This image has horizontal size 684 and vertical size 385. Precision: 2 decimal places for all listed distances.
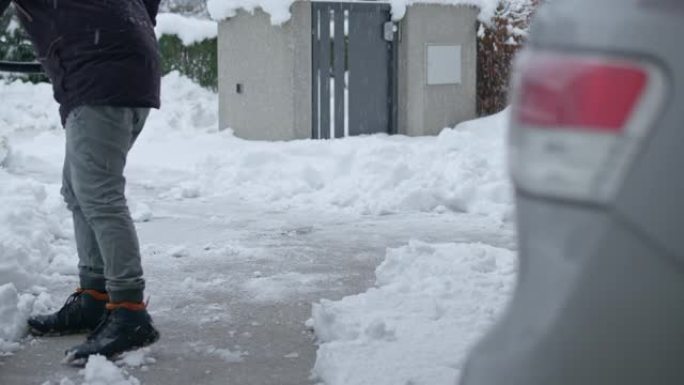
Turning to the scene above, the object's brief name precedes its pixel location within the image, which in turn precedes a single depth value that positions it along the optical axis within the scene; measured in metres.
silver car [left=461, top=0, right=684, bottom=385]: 1.80
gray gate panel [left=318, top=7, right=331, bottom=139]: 12.30
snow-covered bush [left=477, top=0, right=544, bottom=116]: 13.66
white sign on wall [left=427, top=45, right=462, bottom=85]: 12.91
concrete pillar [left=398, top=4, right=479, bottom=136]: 12.76
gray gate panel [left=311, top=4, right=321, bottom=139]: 12.26
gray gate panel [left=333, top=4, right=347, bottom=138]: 12.35
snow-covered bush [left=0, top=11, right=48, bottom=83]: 18.80
